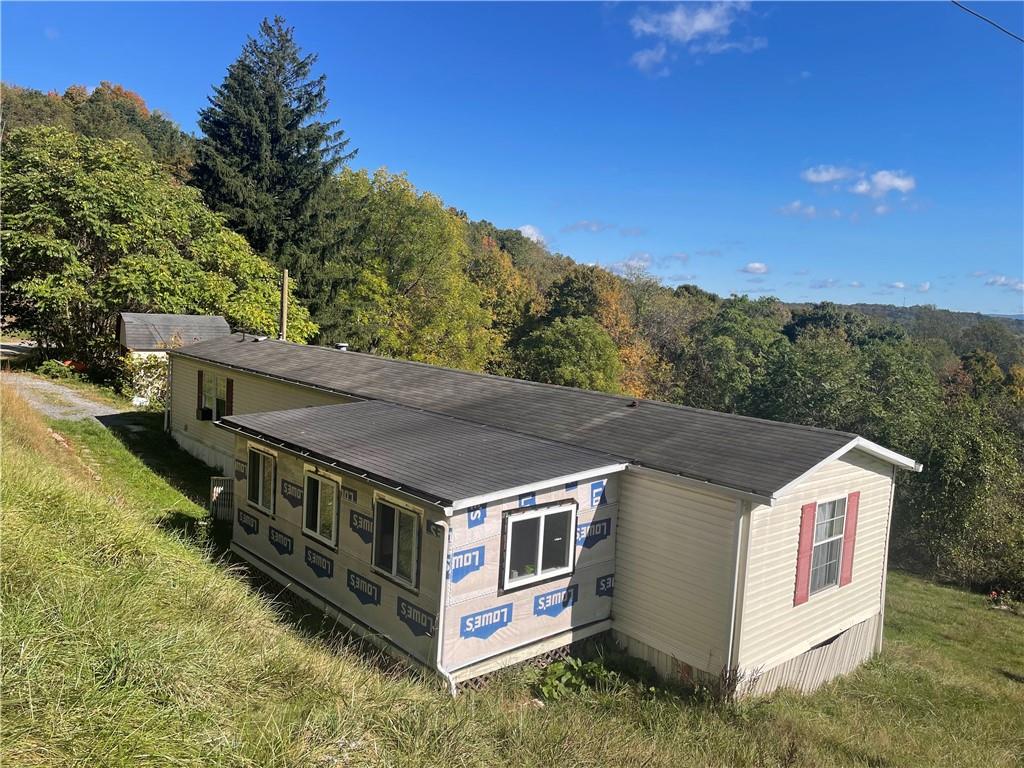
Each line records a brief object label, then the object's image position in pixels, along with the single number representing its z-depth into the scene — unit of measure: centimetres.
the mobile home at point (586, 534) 830
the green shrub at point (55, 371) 2634
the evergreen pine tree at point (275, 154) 3578
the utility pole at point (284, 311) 2593
